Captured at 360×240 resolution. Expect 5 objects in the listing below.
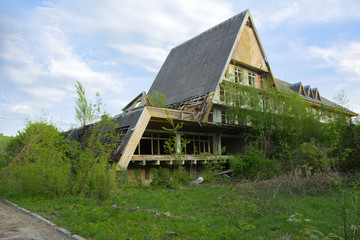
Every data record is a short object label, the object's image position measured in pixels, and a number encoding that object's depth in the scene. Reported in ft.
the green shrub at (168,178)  56.29
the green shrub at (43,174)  37.38
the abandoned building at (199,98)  56.29
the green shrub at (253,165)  58.39
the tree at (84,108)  42.27
